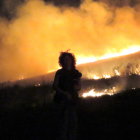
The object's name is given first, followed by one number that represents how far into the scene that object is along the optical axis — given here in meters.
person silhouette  9.05
